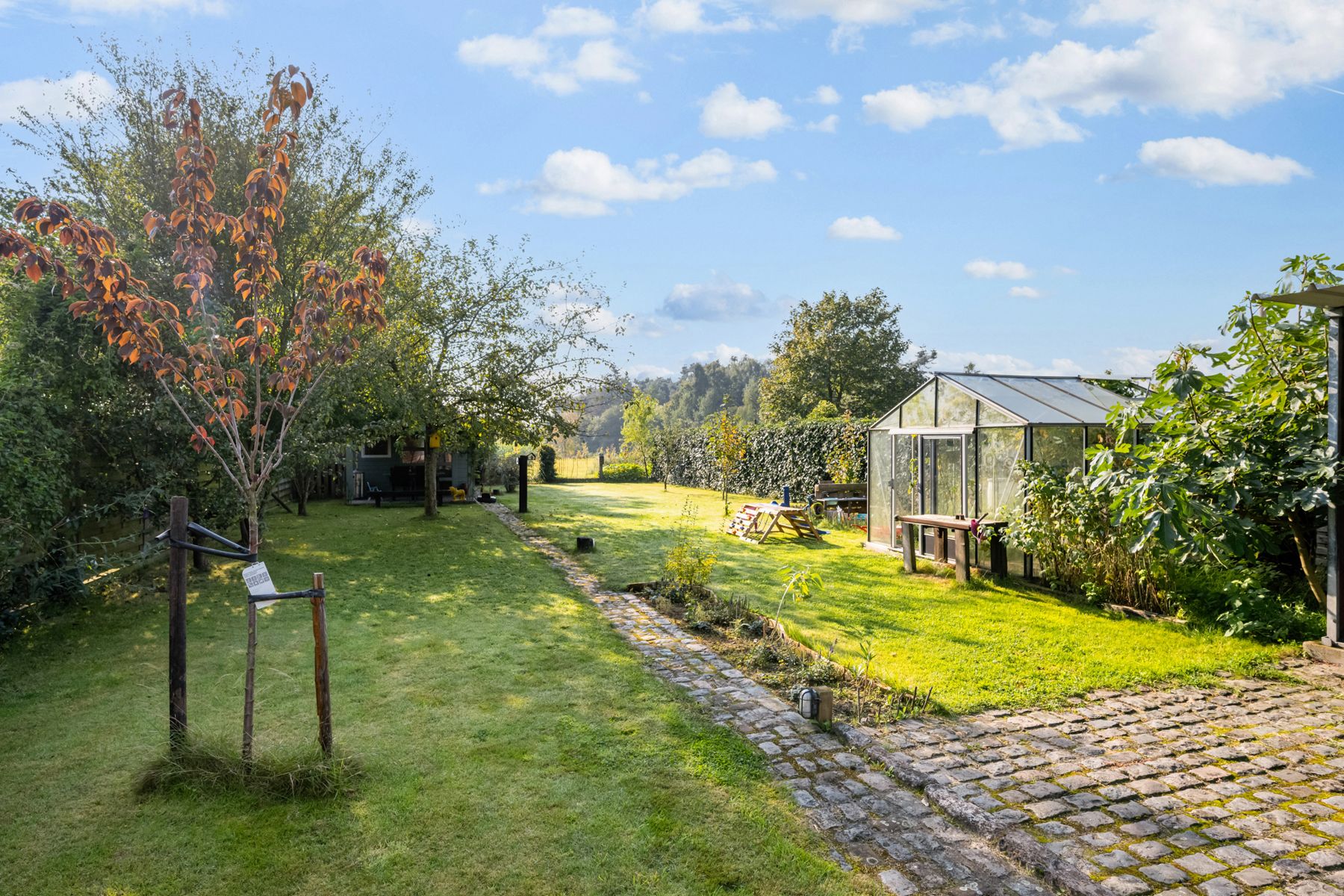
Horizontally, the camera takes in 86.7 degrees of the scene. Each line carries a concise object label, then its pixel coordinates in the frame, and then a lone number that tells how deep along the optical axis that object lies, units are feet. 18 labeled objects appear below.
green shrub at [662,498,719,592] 27.50
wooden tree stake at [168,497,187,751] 12.28
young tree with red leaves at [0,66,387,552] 11.55
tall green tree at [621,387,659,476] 103.96
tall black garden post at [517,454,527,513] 58.75
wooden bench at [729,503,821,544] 43.55
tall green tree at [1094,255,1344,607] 20.24
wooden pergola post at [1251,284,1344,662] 19.45
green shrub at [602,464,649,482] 102.06
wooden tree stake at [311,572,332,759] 12.55
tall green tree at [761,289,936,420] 104.53
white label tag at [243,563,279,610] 12.18
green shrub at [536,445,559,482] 96.48
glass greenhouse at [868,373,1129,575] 29.96
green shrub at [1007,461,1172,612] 24.67
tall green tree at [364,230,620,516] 49.78
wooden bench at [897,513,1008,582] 30.14
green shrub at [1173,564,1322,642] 21.29
